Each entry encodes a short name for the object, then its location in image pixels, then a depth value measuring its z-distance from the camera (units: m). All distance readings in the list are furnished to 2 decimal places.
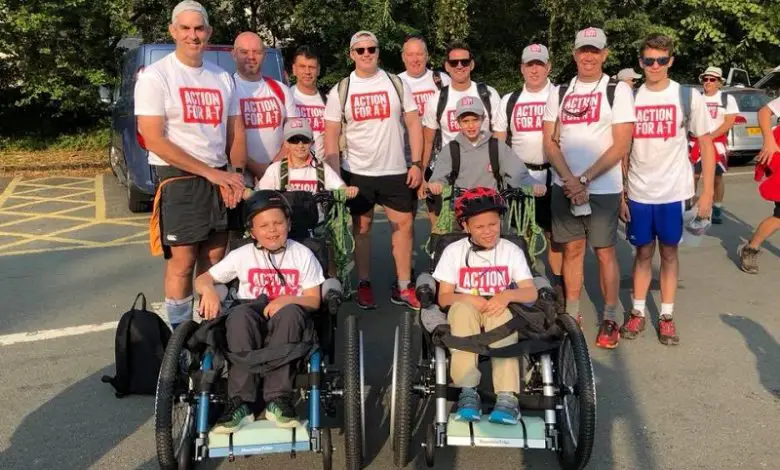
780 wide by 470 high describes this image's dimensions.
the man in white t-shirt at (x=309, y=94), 5.84
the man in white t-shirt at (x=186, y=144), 4.08
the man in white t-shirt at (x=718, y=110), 8.56
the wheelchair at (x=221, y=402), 3.18
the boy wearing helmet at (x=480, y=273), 3.69
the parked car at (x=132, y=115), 9.10
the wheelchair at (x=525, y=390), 3.23
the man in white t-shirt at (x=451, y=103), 5.75
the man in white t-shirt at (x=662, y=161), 4.82
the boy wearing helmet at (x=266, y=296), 3.33
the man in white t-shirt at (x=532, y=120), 5.48
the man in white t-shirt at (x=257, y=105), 5.20
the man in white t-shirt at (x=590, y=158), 4.68
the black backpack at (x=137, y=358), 4.23
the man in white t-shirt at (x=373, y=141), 5.54
